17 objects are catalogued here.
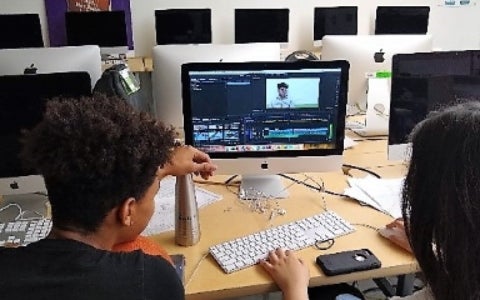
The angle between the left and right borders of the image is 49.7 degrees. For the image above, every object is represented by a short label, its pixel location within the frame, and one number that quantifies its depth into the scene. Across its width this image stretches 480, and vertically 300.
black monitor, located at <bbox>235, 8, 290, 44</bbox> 4.96
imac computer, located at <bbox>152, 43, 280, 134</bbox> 2.09
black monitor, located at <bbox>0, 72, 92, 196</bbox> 1.55
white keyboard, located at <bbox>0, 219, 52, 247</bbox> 1.46
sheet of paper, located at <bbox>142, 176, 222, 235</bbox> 1.53
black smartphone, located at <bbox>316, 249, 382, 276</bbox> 1.29
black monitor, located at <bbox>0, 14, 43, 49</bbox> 4.66
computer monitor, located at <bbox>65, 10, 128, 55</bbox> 4.75
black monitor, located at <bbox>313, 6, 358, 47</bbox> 5.08
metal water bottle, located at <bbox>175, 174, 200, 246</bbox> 1.41
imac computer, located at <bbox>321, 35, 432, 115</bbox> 2.29
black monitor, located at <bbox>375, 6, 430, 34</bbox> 5.11
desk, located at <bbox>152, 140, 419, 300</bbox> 1.26
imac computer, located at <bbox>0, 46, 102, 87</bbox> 1.98
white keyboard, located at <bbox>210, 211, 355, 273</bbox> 1.34
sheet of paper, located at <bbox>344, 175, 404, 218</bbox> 1.64
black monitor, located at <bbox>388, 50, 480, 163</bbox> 1.73
